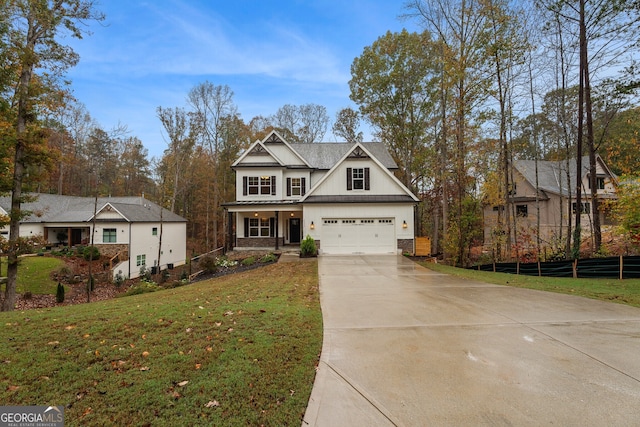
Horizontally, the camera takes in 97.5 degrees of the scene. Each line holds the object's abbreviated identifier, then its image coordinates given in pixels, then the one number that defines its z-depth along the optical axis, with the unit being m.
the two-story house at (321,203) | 16.06
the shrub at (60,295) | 12.16
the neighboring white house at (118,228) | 20.38
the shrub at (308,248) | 14.88
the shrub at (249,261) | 14.40
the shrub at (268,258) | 14.56
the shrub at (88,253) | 18.68
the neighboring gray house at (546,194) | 22.16
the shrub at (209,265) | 13.80
